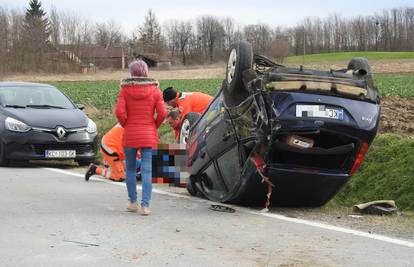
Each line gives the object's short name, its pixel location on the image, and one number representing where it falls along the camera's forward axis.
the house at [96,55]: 91.82
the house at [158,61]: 96.31
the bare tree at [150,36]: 105.62
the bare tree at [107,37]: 101.88
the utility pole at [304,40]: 115.20
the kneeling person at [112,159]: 10.39
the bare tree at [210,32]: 117.94
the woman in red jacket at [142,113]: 7.18
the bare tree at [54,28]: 95.07
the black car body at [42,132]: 12.02
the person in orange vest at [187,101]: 10.07
